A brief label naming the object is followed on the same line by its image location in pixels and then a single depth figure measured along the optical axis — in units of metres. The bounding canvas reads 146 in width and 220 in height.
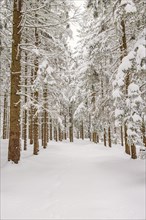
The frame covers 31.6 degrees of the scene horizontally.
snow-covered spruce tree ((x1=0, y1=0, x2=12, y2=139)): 11.47
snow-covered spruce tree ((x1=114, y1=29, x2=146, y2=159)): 8.37
